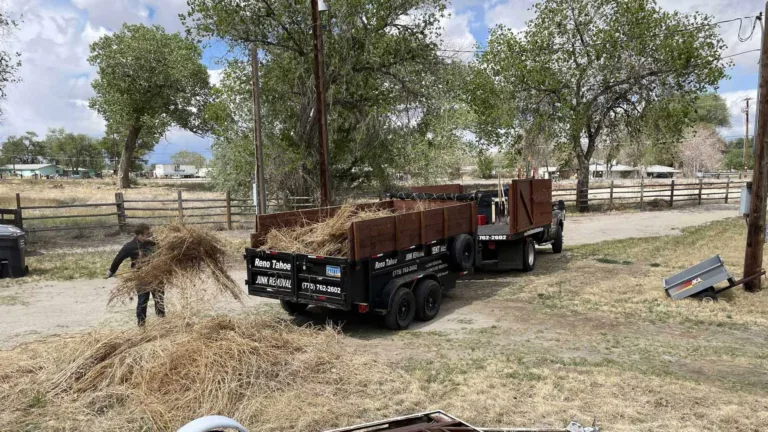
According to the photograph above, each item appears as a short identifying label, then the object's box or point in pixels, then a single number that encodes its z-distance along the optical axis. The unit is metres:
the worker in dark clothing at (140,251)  7.18
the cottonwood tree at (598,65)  24.31
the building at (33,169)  121.02
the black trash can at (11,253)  11.89
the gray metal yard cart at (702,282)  8.98
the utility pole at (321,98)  14.84
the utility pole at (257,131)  16.78
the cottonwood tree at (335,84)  19.20
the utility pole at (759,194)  9.38
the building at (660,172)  83.60
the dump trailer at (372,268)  7.51
